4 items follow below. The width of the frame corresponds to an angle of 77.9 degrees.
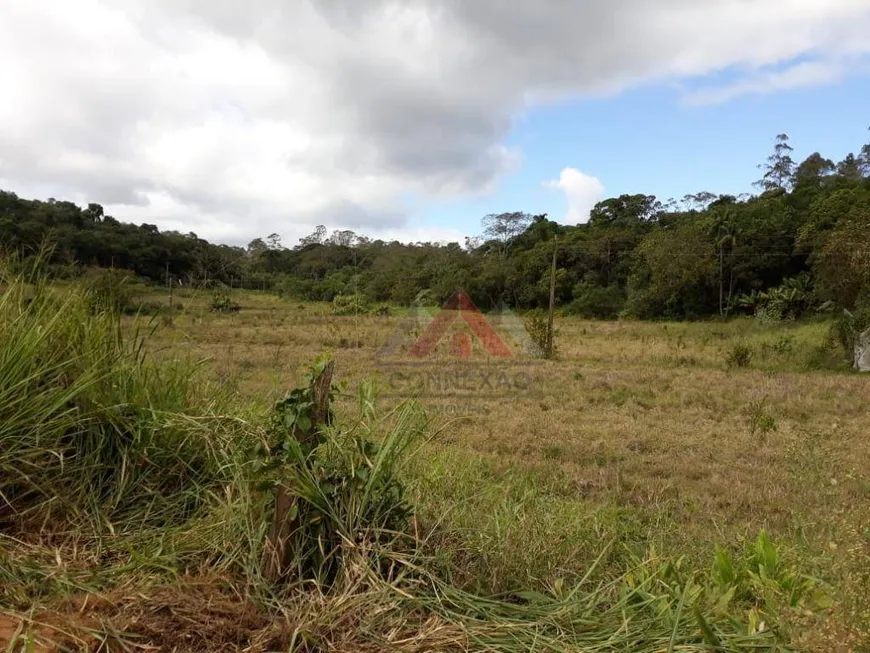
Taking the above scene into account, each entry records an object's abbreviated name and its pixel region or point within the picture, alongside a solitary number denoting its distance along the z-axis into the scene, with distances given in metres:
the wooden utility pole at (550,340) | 14.35
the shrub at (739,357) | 12.72
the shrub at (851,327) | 13.20
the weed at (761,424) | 6.29
